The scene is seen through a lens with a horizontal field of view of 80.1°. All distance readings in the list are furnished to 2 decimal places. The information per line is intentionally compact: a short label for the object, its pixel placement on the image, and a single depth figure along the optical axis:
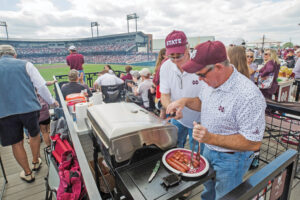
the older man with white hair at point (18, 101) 2.39
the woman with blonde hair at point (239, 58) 2.11
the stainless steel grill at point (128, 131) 1.16
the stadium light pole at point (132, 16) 38.69
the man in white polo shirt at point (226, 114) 1.12
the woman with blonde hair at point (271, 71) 3.90
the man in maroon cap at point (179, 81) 1.84
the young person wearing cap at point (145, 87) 4.63
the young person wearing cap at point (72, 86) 3.94
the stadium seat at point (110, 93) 5.05
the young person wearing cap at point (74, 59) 6.69
